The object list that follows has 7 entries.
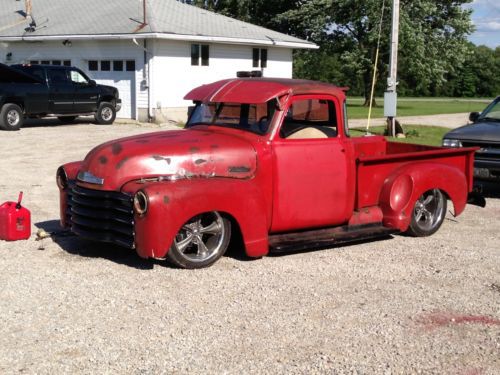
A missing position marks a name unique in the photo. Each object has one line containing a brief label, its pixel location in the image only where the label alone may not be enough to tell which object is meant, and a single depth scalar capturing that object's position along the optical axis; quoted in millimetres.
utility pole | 19031
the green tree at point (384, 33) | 38844
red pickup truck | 6219
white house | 25281
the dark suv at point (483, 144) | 10500
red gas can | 7473
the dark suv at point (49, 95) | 20562
